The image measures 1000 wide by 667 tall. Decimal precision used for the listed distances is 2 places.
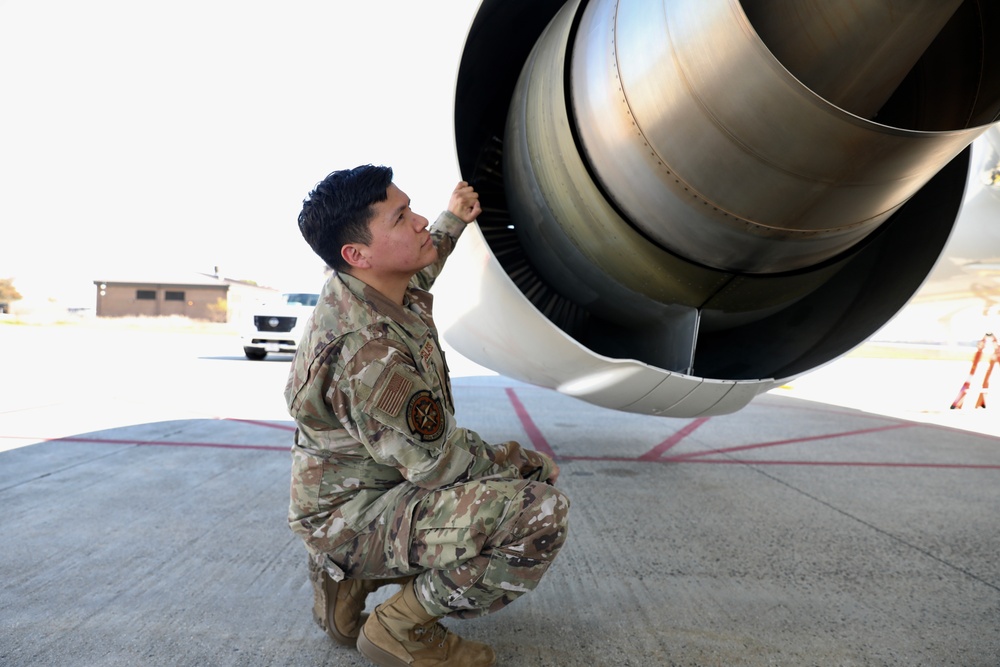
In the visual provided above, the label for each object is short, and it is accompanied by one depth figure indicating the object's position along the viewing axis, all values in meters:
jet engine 1.32
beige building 41.41
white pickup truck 11.49
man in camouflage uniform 1.48
